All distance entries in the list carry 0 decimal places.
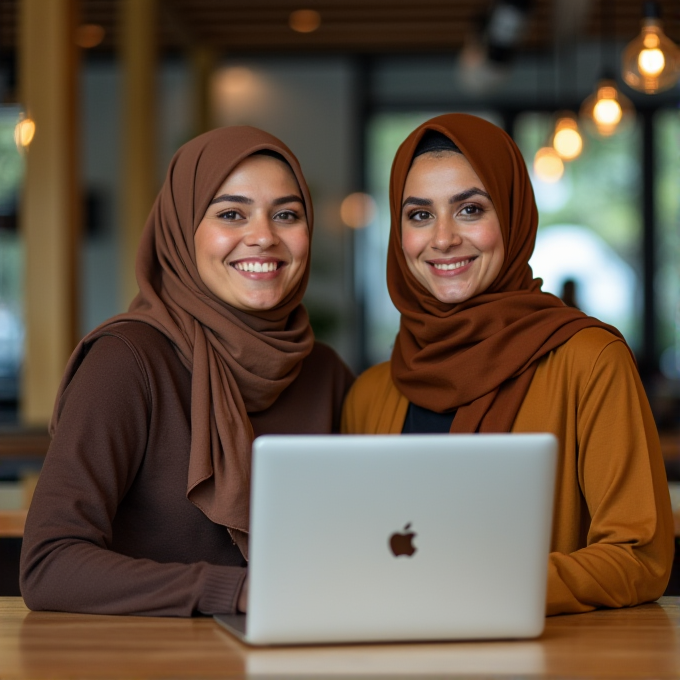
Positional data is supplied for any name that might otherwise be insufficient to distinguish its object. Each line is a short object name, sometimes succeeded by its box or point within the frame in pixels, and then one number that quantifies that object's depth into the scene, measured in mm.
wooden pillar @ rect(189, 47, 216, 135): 9211
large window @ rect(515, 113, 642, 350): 9227
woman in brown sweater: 1699
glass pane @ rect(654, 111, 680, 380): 9234
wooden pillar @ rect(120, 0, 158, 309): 7395
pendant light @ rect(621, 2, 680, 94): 3758
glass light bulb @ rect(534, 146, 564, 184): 6453
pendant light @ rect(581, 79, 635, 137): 4926
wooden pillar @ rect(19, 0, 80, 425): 4945
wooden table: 1388
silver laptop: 1421
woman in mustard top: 1819
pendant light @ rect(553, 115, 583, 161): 5805
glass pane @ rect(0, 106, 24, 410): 9516
